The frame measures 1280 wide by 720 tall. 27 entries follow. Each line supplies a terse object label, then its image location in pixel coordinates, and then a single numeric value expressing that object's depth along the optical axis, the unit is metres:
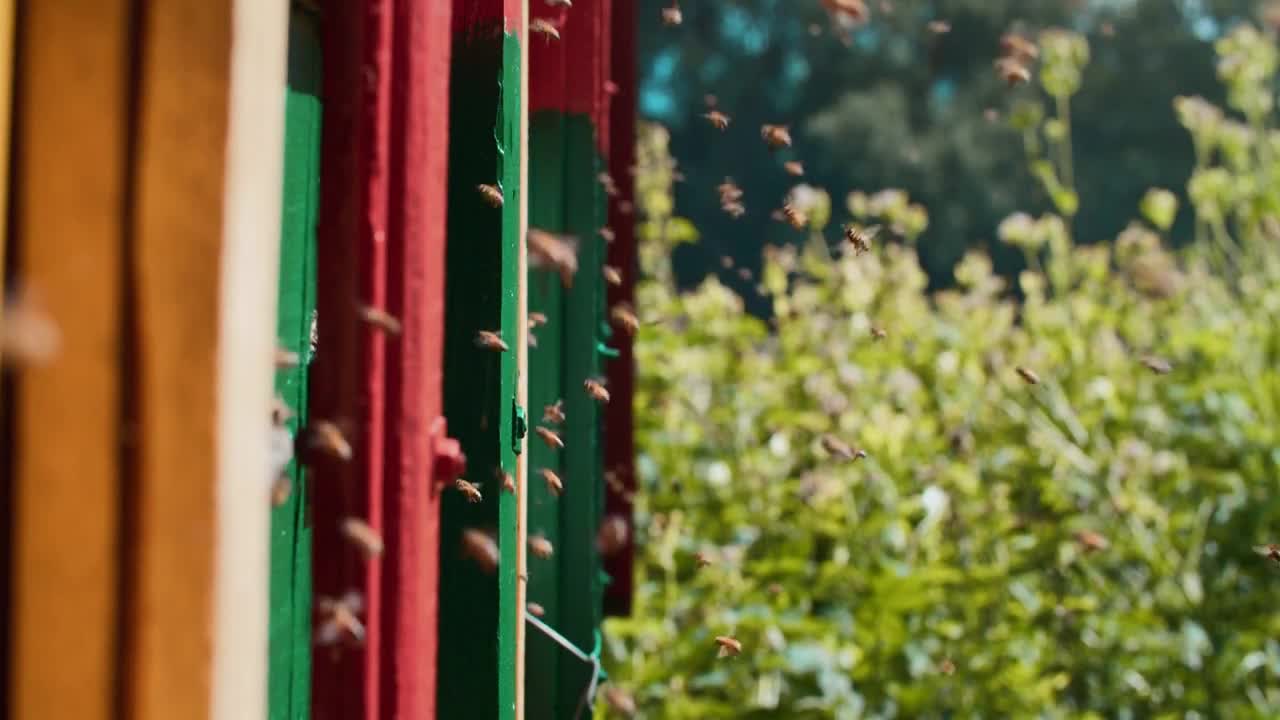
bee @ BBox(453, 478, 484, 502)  1.69
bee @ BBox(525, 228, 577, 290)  1.89
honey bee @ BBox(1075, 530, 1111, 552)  2.71
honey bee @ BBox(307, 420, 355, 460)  1.57
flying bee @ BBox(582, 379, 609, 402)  1.98
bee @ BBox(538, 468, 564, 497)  1.88
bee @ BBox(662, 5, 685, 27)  2.05
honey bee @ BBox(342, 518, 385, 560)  1.57
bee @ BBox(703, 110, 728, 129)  2.18
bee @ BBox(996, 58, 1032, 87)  2.50
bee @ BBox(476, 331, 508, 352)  1.70
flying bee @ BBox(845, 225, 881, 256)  2.12
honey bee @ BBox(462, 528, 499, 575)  1.70
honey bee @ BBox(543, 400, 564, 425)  2.00
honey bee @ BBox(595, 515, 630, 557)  2.40
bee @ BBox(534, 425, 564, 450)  1.91
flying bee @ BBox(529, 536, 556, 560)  1.91
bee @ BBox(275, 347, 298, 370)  1.55
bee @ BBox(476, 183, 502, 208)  1.72
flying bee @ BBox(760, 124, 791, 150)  2.14
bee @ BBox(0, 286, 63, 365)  1.41
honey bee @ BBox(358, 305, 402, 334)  1.57
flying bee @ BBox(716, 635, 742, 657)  2.07
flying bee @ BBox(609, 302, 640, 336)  2.06
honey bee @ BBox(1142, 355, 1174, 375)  2.74
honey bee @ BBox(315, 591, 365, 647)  1.58
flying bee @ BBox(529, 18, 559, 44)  1.91
